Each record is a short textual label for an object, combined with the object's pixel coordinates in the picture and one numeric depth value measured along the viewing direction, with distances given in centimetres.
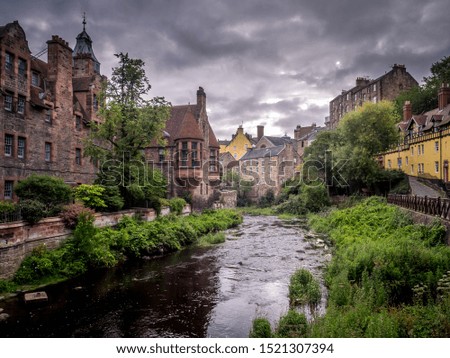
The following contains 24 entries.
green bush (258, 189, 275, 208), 5441
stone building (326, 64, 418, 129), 5438
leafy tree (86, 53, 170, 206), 2328
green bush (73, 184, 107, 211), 1995
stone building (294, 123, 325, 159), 6988
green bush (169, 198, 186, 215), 2962
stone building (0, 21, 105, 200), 2002
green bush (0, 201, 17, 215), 1377
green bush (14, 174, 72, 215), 1622
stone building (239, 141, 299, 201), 5784
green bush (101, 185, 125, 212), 2135
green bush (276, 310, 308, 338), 866
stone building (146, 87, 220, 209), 3653
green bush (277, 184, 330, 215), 4047
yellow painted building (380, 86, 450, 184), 2795
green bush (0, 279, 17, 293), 1287
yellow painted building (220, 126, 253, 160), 7719
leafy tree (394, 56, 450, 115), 4262
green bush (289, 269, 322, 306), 1192
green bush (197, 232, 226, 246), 2421
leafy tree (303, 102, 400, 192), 3353
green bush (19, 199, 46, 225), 1477
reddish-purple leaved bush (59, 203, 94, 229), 1695
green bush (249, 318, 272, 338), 880
